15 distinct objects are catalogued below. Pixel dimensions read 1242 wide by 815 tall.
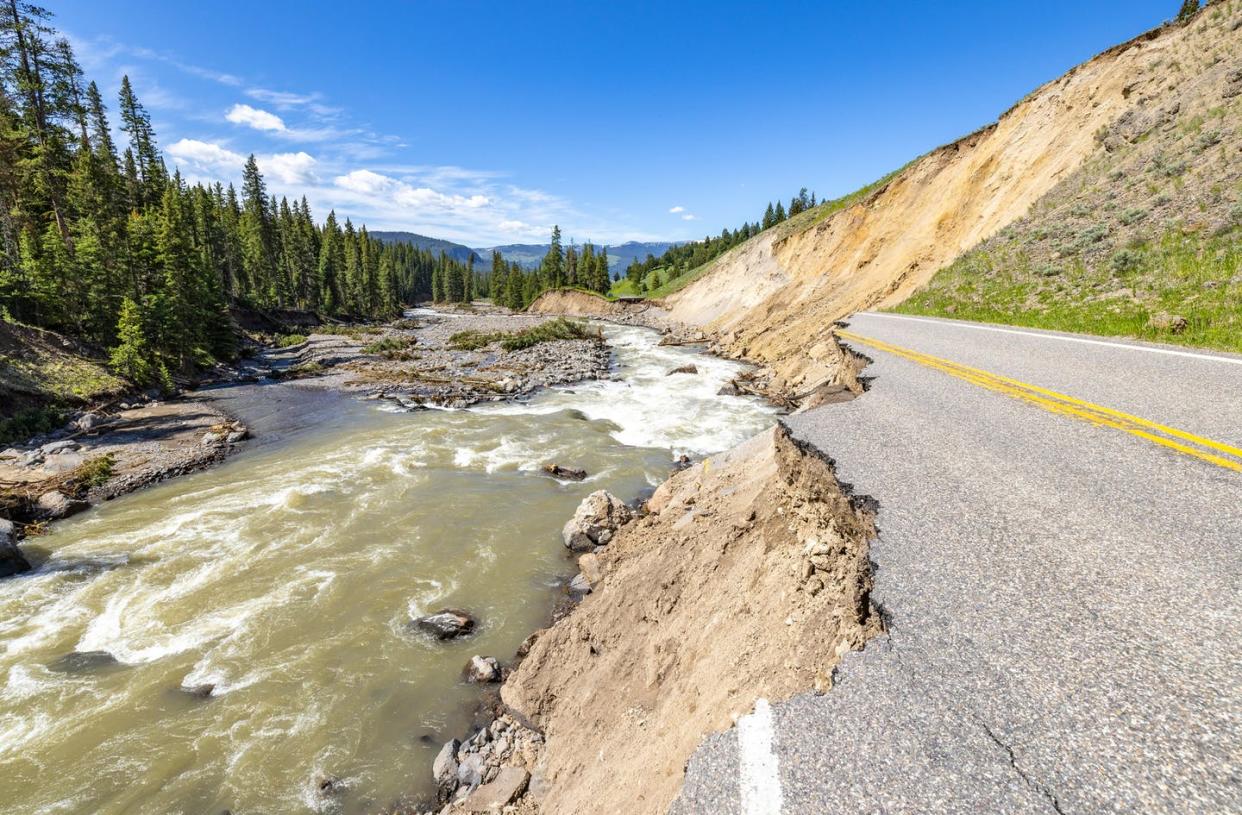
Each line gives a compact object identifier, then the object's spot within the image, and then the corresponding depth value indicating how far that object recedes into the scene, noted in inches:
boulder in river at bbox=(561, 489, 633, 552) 446.5
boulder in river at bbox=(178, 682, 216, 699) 311.5
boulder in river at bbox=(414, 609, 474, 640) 358.3
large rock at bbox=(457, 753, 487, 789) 250.8
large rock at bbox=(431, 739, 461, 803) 253.4
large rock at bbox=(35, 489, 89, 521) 519.2
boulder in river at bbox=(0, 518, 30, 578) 423.5
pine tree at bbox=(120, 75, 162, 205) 2044.8
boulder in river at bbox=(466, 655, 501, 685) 320.8
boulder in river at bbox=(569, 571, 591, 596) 395.5
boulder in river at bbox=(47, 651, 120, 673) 330.3
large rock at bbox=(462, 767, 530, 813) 228.8
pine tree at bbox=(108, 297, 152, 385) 965.2
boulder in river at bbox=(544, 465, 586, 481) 611.5
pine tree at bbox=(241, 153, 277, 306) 2512.3
